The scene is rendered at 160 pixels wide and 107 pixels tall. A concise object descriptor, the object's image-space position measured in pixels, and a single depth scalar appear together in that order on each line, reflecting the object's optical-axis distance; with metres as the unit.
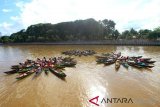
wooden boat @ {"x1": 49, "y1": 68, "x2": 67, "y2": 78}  12.83
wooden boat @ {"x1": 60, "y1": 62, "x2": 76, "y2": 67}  16.01
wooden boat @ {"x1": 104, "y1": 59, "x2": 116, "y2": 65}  16.83
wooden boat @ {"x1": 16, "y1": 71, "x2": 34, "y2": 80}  12.75
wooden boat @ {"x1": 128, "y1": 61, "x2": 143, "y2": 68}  15.32
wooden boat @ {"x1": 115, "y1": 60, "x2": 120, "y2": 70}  15.22
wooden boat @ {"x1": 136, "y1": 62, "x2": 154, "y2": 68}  15.15
